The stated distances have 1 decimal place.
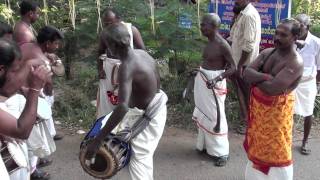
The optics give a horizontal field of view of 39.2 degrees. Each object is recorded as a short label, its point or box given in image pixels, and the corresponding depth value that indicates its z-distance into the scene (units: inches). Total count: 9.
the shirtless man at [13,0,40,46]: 184.7
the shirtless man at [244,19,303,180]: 134.1
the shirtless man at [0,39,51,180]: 93.1
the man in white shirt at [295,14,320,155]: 190.4
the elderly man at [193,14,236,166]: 181.8
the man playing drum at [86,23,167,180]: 124.3
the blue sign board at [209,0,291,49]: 224.2
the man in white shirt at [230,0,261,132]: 205.0
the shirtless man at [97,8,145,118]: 190.9
